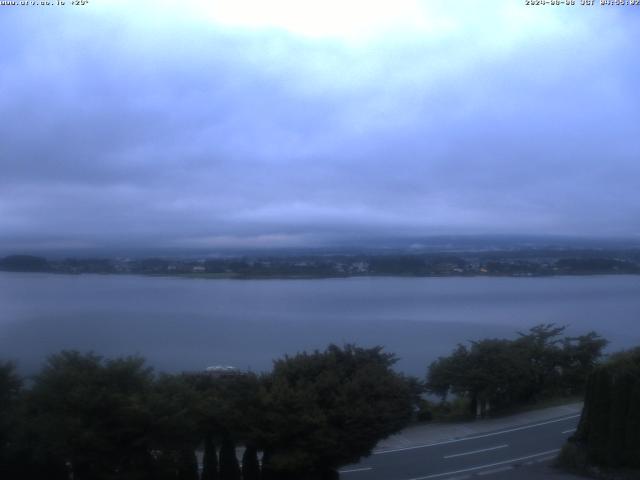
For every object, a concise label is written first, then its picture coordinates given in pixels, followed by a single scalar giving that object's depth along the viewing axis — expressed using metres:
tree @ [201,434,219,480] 13.44
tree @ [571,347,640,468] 14.31
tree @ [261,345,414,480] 13.10
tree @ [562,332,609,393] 27.78
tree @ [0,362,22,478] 11.96
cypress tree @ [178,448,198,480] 12.91
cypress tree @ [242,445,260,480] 13.71
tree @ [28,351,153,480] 11.81
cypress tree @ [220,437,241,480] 13.48
